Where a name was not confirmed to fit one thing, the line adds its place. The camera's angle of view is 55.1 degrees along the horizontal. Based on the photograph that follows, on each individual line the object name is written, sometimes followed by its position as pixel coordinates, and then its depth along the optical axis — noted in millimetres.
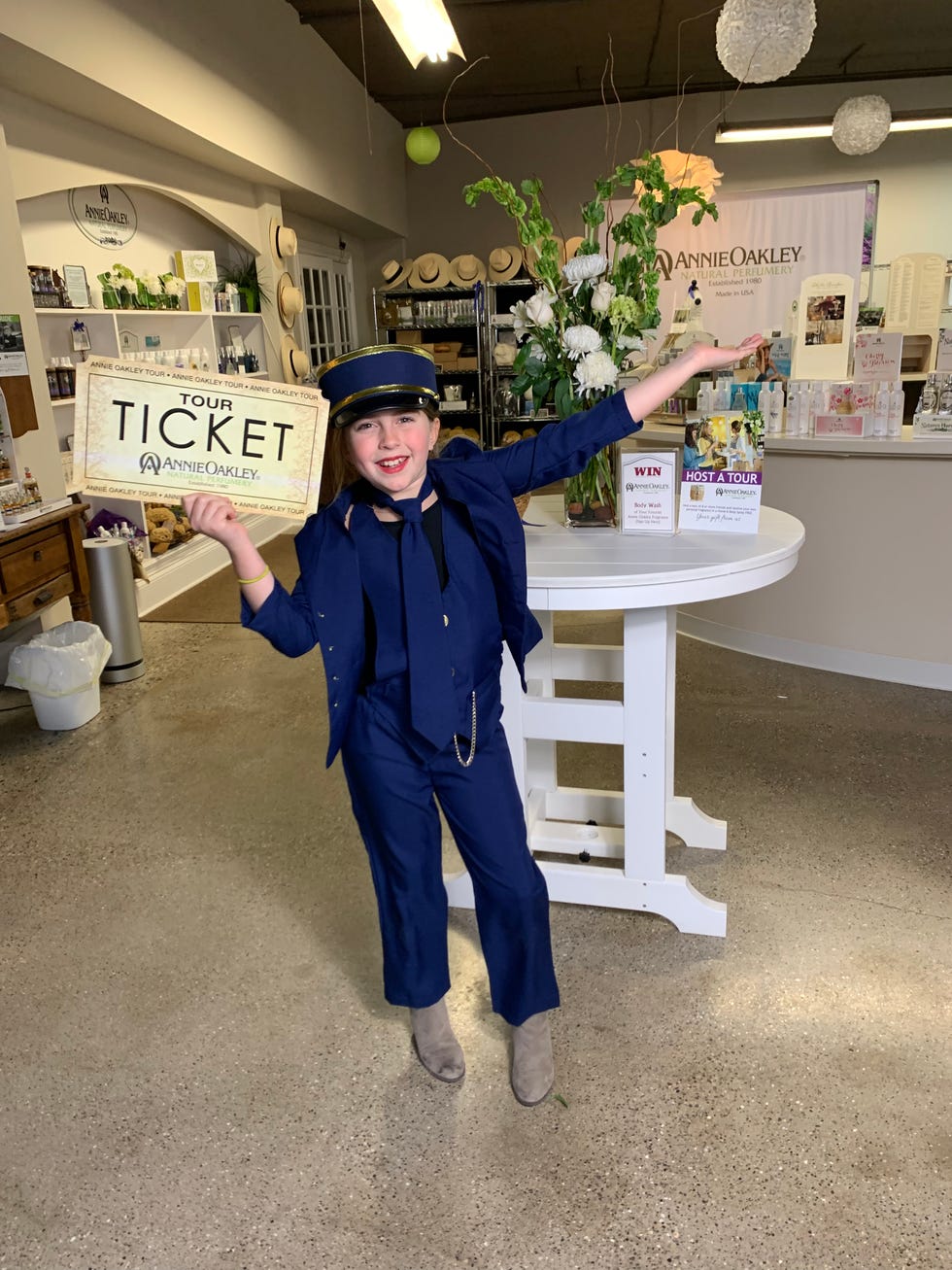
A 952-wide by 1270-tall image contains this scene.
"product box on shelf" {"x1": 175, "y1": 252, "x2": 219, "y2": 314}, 5801
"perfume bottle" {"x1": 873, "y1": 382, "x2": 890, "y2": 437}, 3651
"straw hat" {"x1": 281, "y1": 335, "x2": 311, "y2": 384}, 6828
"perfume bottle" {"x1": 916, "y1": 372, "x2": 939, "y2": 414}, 3572
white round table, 1838
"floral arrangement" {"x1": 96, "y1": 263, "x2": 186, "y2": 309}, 5023
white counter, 3584
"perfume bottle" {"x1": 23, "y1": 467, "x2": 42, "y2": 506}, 3514
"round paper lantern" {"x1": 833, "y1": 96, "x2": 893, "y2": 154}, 7121
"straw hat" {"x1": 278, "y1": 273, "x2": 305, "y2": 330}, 6824
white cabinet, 4801
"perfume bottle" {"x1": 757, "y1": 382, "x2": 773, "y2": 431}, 3814
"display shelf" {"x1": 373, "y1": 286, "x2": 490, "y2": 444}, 8305
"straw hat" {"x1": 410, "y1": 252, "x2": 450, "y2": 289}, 8188
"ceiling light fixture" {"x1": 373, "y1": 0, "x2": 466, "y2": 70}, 3211
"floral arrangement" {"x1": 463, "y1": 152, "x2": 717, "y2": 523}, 2043
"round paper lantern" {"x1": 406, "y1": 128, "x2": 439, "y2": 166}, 5840
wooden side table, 3285
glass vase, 2277
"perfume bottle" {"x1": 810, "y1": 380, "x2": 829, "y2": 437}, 3816
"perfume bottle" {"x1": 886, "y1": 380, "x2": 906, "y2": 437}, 3633
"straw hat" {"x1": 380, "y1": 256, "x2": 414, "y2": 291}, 8258
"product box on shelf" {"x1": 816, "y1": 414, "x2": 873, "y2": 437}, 3689
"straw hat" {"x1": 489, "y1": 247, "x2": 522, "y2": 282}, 8180
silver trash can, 3953
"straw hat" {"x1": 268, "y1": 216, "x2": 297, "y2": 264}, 6723
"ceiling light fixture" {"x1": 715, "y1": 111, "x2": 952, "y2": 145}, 7547
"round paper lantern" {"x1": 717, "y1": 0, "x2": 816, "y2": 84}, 4293
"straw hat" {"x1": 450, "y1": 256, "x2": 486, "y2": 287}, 8109
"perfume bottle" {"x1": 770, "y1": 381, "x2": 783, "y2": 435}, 3844
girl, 1512
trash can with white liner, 3502
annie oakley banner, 6727
